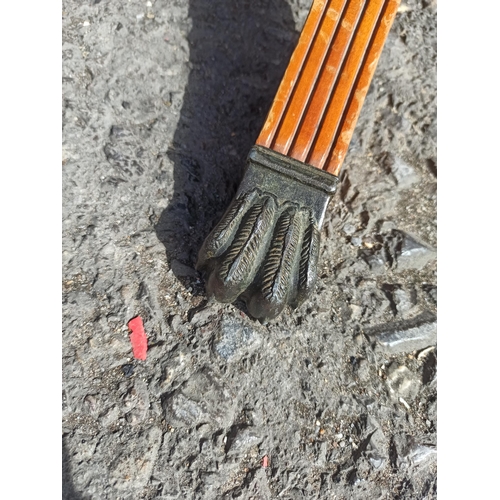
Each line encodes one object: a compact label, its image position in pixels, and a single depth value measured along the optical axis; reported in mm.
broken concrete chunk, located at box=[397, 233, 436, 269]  250
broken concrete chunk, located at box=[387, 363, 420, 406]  220
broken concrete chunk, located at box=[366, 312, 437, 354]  227
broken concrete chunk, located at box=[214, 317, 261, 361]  211
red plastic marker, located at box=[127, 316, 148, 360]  205
